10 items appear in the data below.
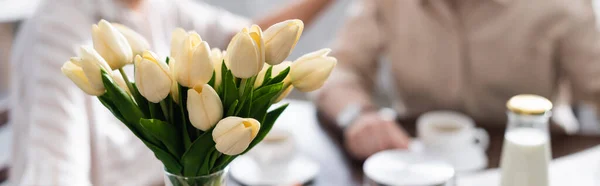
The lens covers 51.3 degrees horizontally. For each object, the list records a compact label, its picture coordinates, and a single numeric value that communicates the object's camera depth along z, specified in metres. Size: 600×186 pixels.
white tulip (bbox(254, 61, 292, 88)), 0.65
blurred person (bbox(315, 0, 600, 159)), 1.53
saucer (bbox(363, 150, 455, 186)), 0.93
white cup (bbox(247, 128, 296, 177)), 1.08
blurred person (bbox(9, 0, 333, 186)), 1.07
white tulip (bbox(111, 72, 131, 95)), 0.64
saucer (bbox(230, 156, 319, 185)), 1.08
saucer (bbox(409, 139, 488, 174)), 1.12
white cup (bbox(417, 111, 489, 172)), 1.14
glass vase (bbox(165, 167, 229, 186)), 0.63
